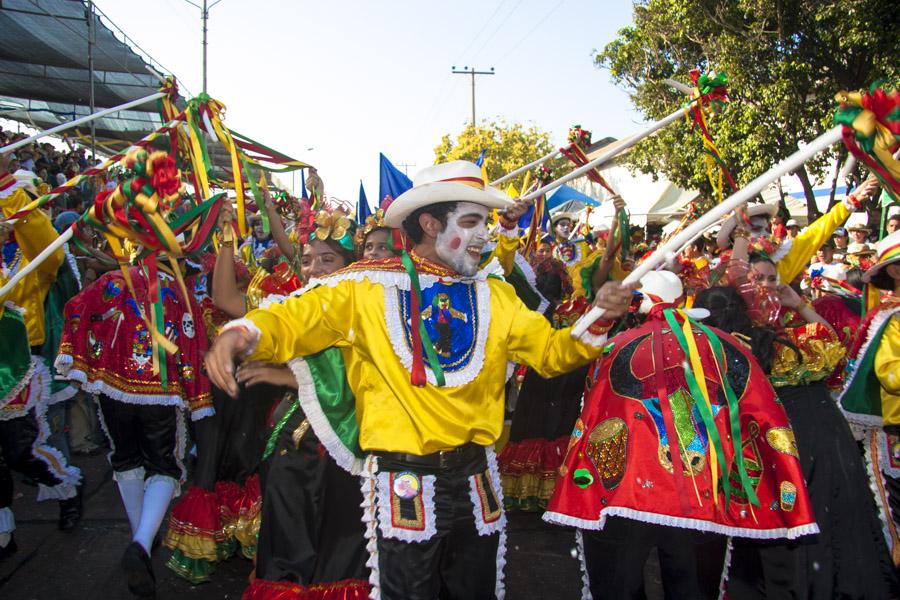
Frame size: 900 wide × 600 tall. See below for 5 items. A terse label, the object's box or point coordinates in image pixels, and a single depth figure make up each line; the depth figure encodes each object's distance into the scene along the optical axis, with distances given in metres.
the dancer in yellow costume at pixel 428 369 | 3.01
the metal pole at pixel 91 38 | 12.74
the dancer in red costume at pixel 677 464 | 3.32
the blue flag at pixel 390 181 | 5.57
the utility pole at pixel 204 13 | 30.88
